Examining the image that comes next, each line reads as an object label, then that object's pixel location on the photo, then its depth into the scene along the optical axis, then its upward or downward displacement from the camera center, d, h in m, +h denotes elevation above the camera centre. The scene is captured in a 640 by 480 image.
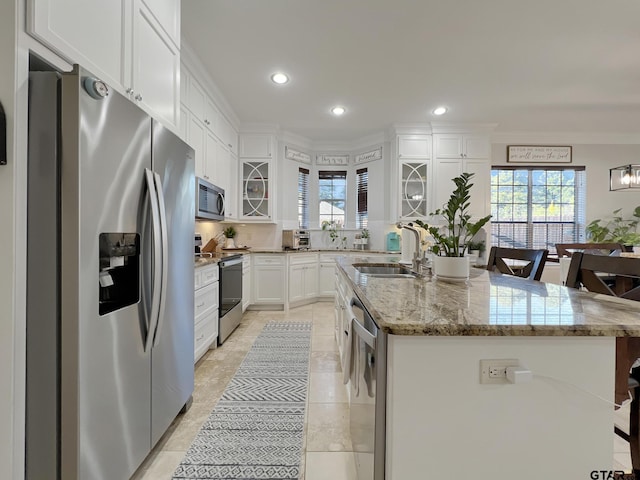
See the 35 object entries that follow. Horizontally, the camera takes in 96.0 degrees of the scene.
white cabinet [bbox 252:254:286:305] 4.25 -0.65
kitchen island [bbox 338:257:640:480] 0.82 -0.48
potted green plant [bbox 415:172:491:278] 1.53 -0.06
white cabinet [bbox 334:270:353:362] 1.93 -0.55
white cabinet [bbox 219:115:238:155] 3.82 +1.41
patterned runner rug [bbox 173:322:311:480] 1.42 -1.15
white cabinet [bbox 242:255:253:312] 3.87 -0.65
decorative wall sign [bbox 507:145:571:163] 4.92 +1.46
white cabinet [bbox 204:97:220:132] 3.26 +1.41
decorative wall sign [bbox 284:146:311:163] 4.95 +1.42
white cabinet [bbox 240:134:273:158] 4.55 +1.42
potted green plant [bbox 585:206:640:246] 4.71 +0.20
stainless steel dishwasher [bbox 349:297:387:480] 0.85 -0.55
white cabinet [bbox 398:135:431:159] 4.53 +1.43
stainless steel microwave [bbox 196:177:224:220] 2.90 +0.37
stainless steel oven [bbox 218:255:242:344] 2.97 -0.68
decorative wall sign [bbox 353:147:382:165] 4.93 +1.42
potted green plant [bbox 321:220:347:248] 5.28 +0.11
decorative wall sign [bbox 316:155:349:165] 5.33 +1.42
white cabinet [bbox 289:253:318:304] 4.40 -0.65
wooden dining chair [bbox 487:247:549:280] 1.88 -0.15
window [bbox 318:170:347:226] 5.39 +0.77
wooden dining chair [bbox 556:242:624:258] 3.16 -0.10
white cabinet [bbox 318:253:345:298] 4.84 -0.62
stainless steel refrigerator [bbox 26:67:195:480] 0.95 -0.17
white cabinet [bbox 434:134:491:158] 4.46 +1.43
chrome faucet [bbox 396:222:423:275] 1.89 -0.15
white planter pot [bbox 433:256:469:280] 1.61 -0.17
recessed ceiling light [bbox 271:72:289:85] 3.14 +1.74
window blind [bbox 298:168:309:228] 5.24 +0.68
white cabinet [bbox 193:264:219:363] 2.41 -0.67
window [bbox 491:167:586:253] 5.04 +0.58
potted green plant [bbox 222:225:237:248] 4.37 -0.01
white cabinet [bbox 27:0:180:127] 1.01 +0.87
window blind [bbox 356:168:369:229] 5.19 +0.70
